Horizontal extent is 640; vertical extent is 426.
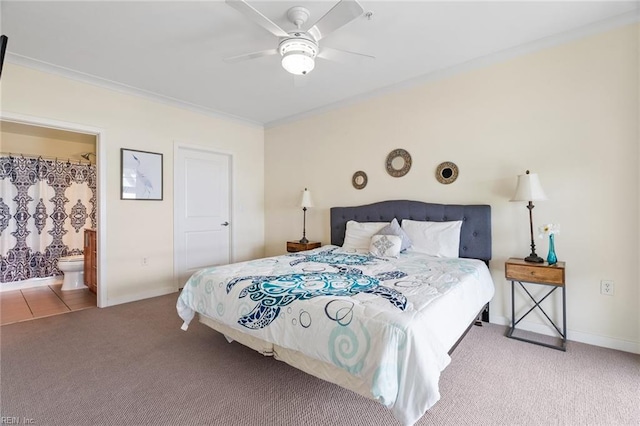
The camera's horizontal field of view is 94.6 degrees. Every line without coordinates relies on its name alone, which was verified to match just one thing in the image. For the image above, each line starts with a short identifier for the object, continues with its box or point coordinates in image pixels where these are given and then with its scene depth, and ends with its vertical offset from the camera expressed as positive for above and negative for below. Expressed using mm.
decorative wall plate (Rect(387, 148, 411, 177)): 3588 +618
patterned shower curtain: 4352 +36
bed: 1309 -542
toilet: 4285 -831
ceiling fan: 1835 +1257
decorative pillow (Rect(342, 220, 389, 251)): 3475 -258
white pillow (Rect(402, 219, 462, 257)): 2974 -264
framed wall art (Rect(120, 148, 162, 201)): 3674 +510
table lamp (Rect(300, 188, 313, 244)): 4312 +176
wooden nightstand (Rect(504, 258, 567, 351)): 2385 -544
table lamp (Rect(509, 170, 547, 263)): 2512 +173
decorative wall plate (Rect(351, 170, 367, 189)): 3988 +455
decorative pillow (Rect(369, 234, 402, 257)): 2998 -343
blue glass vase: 2480 -370
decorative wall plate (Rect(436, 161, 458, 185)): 3228 +441
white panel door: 4262 +60
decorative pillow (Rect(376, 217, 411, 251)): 3145 -212
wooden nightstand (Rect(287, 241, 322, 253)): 4268 -476
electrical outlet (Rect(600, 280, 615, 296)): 2437 -637
